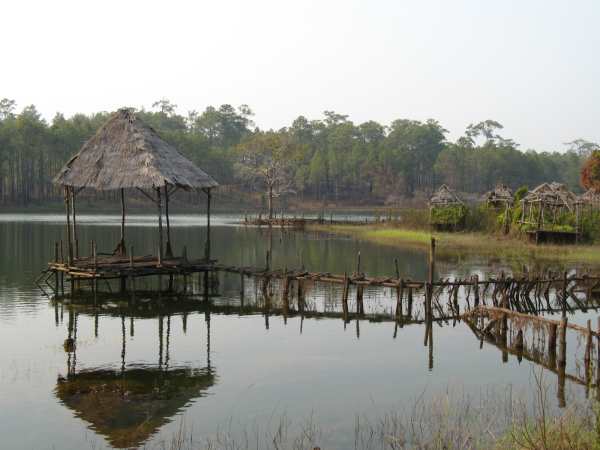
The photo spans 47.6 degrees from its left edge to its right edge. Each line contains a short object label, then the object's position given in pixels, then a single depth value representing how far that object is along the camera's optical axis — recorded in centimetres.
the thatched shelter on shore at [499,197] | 4906
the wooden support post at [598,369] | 1316
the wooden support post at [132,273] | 2229
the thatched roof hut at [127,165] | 2389
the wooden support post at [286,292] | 2233
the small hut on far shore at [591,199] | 4322
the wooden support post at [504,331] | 1784
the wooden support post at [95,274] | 2250
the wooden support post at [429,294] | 2039
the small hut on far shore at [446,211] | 4947
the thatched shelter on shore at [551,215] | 4009
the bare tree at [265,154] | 8644
